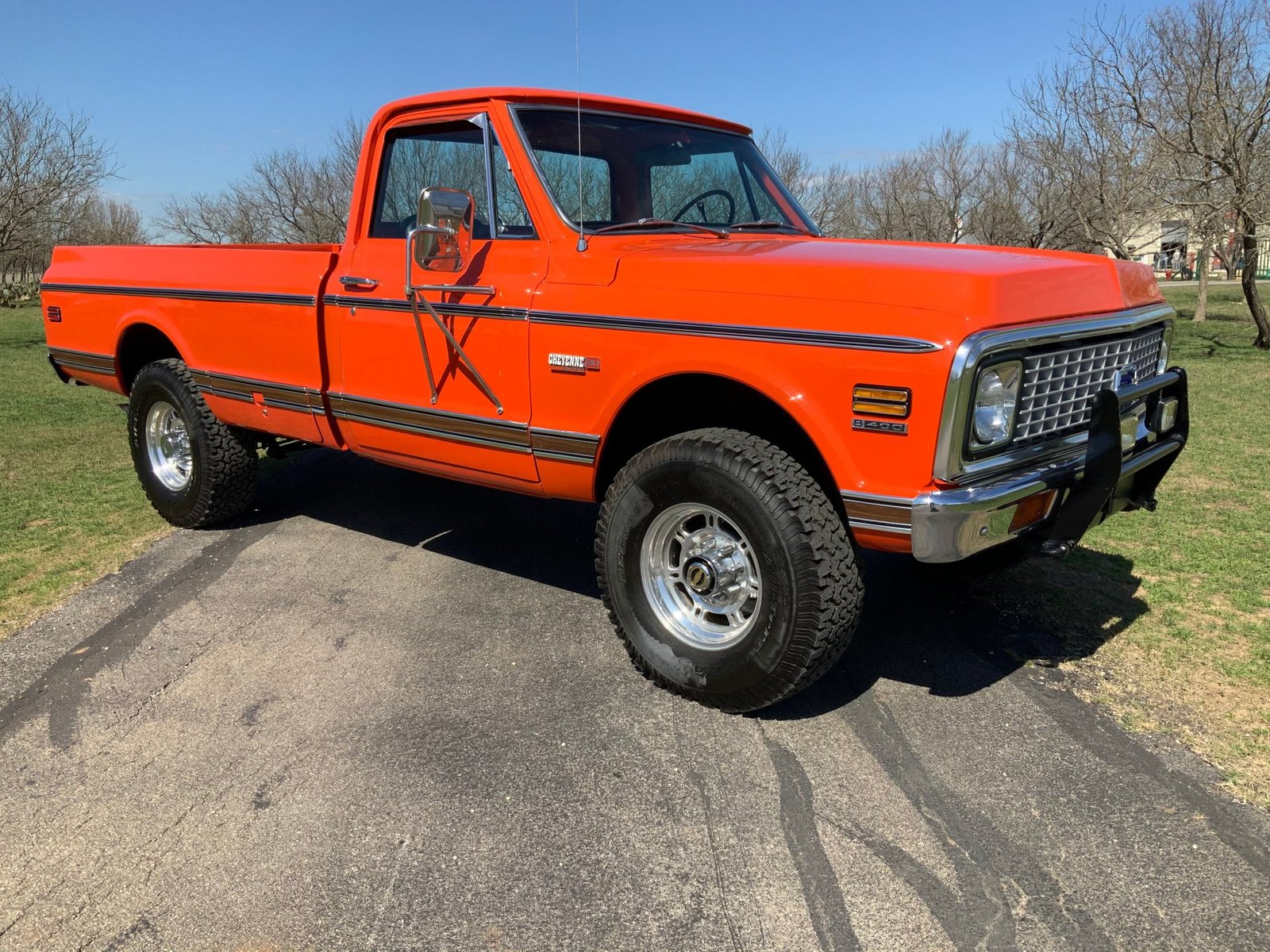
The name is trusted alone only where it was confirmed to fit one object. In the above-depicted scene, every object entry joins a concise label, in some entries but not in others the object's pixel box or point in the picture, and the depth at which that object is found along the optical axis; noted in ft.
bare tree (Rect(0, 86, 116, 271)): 63.93
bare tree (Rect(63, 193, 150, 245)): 96.06
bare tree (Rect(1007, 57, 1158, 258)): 51.13
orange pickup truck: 9.55
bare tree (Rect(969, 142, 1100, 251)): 68.39
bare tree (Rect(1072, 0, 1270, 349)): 44.34
